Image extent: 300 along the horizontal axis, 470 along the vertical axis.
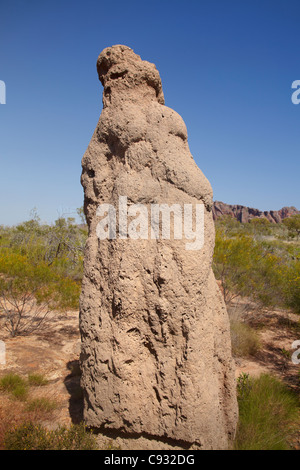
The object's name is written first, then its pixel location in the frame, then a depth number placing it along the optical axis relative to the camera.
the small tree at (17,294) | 5.52
